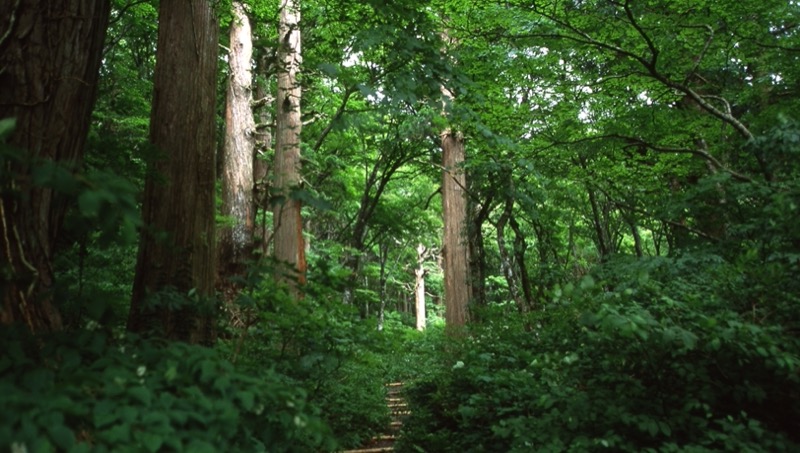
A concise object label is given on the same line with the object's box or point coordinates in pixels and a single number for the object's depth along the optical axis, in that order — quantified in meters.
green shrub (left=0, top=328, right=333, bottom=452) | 1.48
